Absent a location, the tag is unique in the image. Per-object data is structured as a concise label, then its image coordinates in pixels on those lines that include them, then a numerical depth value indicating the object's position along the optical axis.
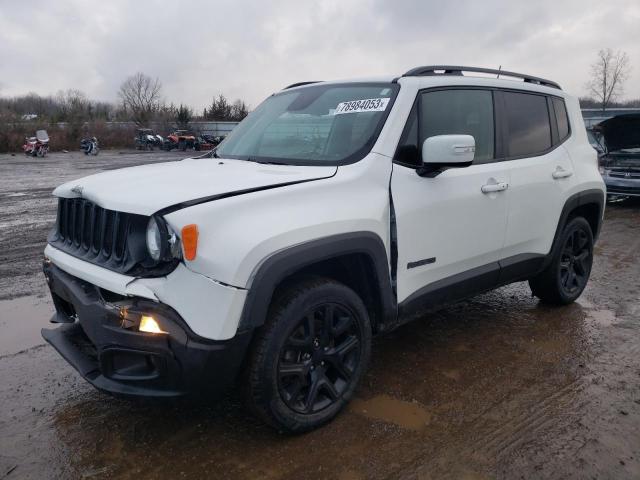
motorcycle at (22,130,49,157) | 29.95
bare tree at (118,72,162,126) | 74.56
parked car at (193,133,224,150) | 37.94
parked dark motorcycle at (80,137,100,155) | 32.03
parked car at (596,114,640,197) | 10.76
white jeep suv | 2.43
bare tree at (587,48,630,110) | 46.53
